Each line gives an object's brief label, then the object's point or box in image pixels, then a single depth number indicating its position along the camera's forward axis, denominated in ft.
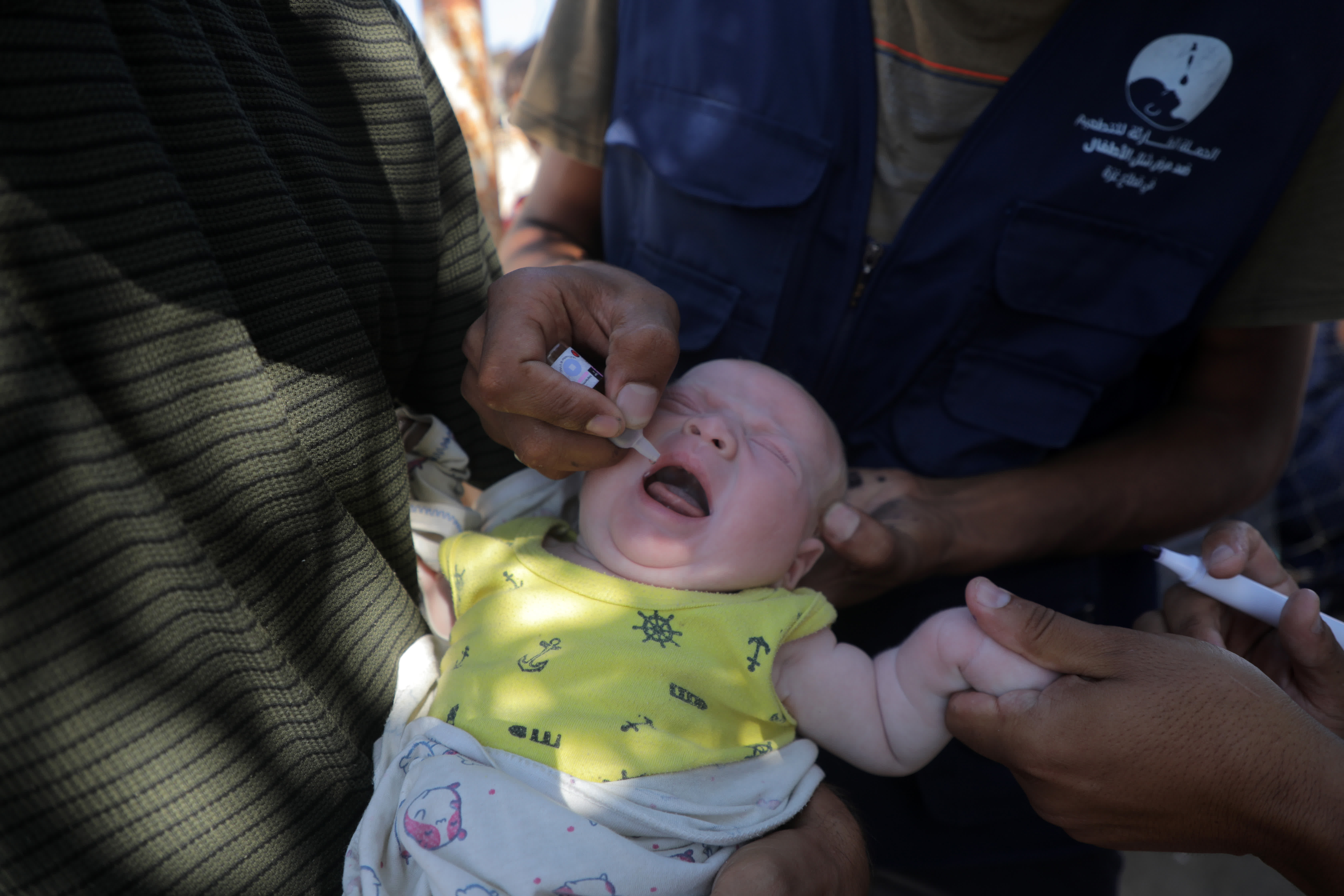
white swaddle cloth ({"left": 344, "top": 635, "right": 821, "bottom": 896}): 1.33
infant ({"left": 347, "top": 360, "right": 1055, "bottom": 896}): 1.36
